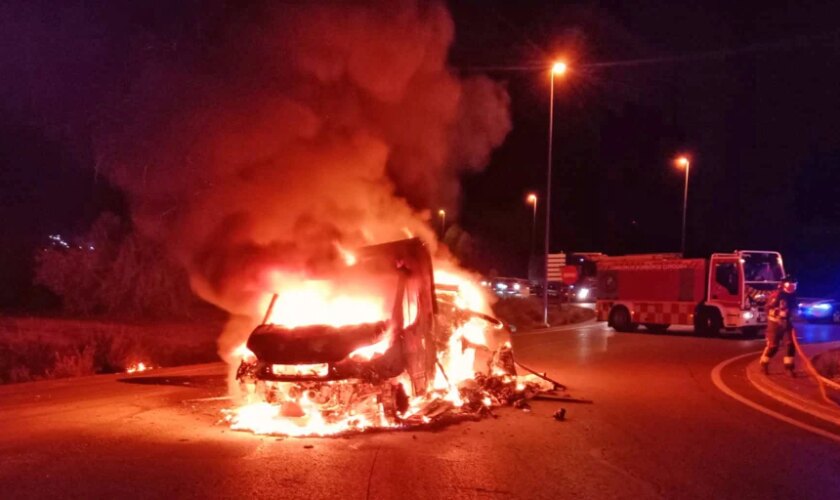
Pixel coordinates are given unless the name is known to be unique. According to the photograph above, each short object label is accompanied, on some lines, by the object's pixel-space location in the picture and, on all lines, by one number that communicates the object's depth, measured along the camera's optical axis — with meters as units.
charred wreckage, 8.05
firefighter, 13.06
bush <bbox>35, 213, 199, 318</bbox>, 26.19
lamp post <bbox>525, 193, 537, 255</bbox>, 52.27
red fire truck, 21.61
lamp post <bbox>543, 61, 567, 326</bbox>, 25.01
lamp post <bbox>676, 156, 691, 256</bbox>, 38.06
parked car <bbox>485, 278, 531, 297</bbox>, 41.34
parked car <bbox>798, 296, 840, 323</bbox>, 27.92
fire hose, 10.18
